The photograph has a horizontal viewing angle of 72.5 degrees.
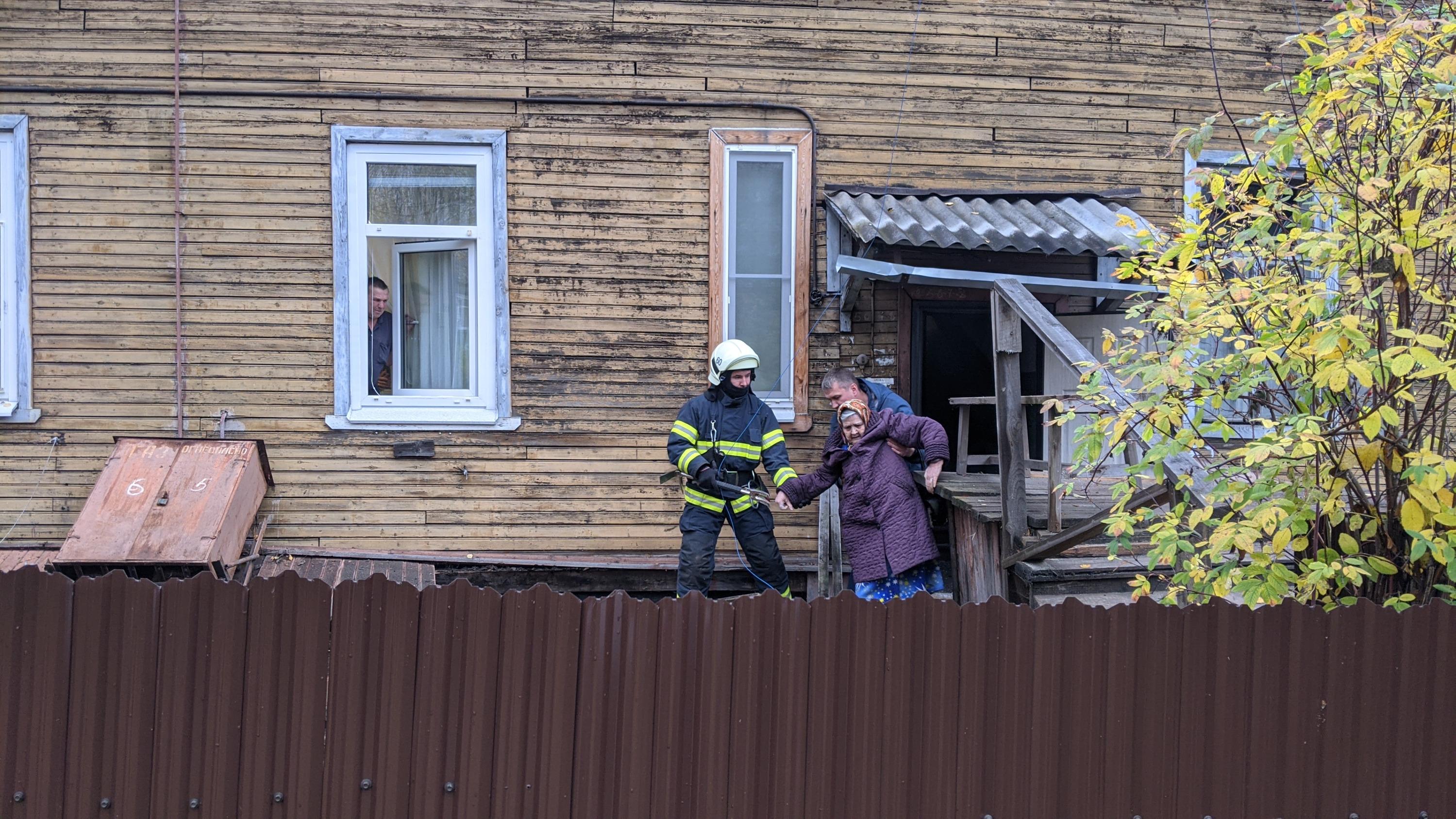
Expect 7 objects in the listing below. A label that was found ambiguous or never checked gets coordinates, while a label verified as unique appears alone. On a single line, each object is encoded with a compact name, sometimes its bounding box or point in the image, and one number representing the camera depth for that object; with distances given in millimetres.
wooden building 6598
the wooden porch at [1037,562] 4699
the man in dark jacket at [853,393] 5926
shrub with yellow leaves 3244
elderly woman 5363
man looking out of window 6844
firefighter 5793
